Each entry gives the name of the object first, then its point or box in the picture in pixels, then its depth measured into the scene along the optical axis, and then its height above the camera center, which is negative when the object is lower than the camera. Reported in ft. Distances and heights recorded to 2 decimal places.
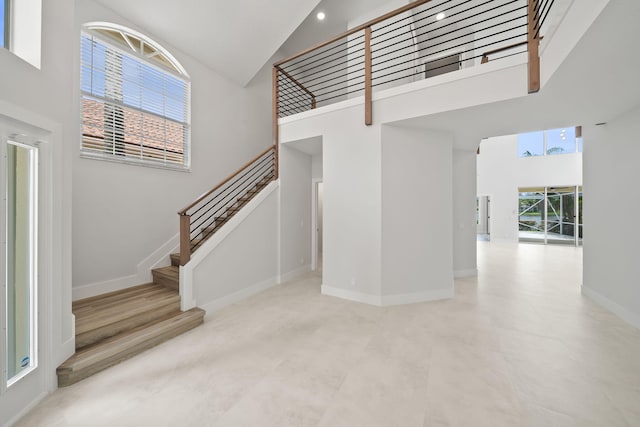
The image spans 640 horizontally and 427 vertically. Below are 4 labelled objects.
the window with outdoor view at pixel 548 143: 30.19 +8.69
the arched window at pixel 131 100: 11.39 +5.93
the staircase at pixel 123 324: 7.23 -4.06
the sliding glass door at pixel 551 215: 30.17 -0.36
